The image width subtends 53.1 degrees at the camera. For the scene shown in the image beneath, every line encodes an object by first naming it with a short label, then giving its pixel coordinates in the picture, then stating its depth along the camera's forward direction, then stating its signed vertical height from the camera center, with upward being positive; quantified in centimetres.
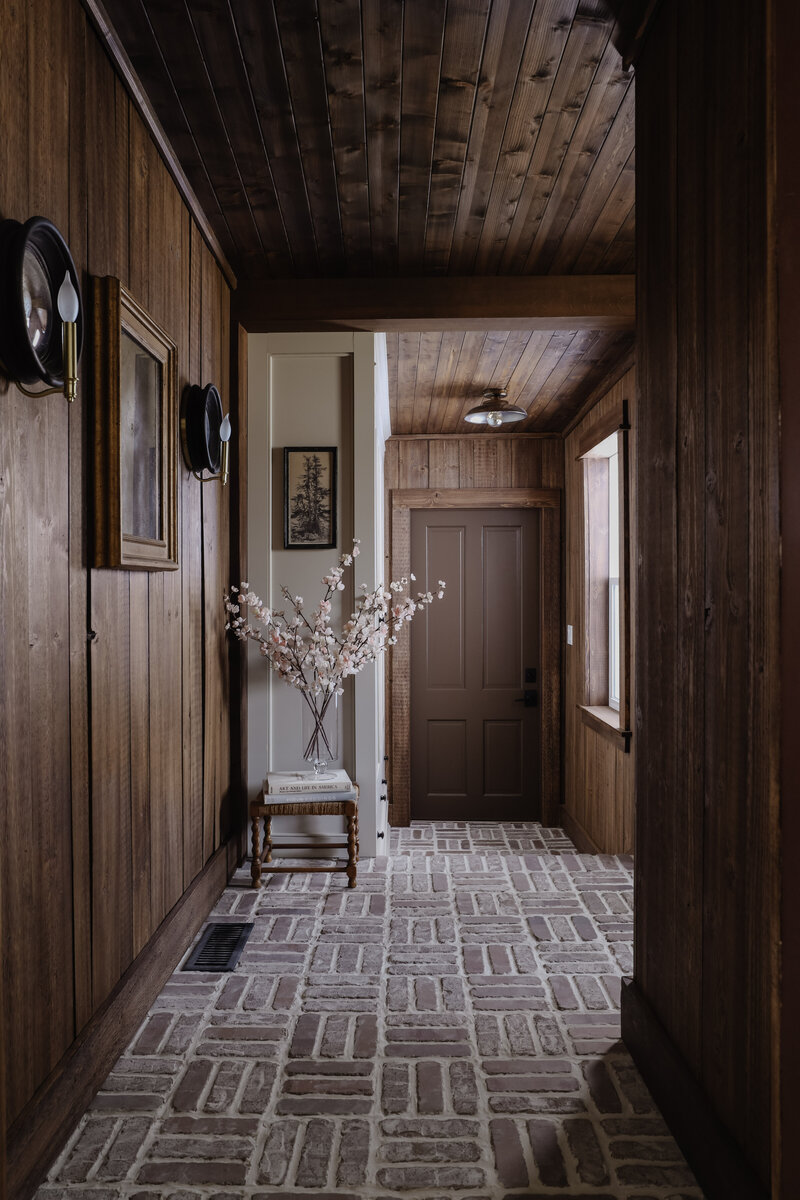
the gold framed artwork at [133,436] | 192 +42
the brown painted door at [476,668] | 584 -57
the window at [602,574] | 495 +9
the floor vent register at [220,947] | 251 -117
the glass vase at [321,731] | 344 -62
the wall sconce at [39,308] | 146 +56
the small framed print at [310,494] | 360 +44
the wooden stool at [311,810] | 319 -88
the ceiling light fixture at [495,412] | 454 +102
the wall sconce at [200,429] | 275 +57
